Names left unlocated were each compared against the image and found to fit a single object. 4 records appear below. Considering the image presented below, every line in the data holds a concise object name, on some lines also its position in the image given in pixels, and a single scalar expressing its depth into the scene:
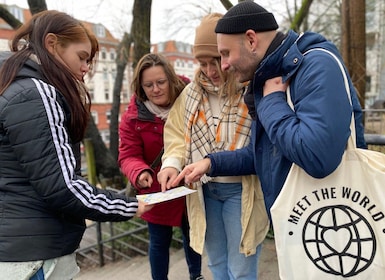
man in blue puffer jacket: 1.21
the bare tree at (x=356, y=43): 4.67
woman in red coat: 2.39
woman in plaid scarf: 1.98
